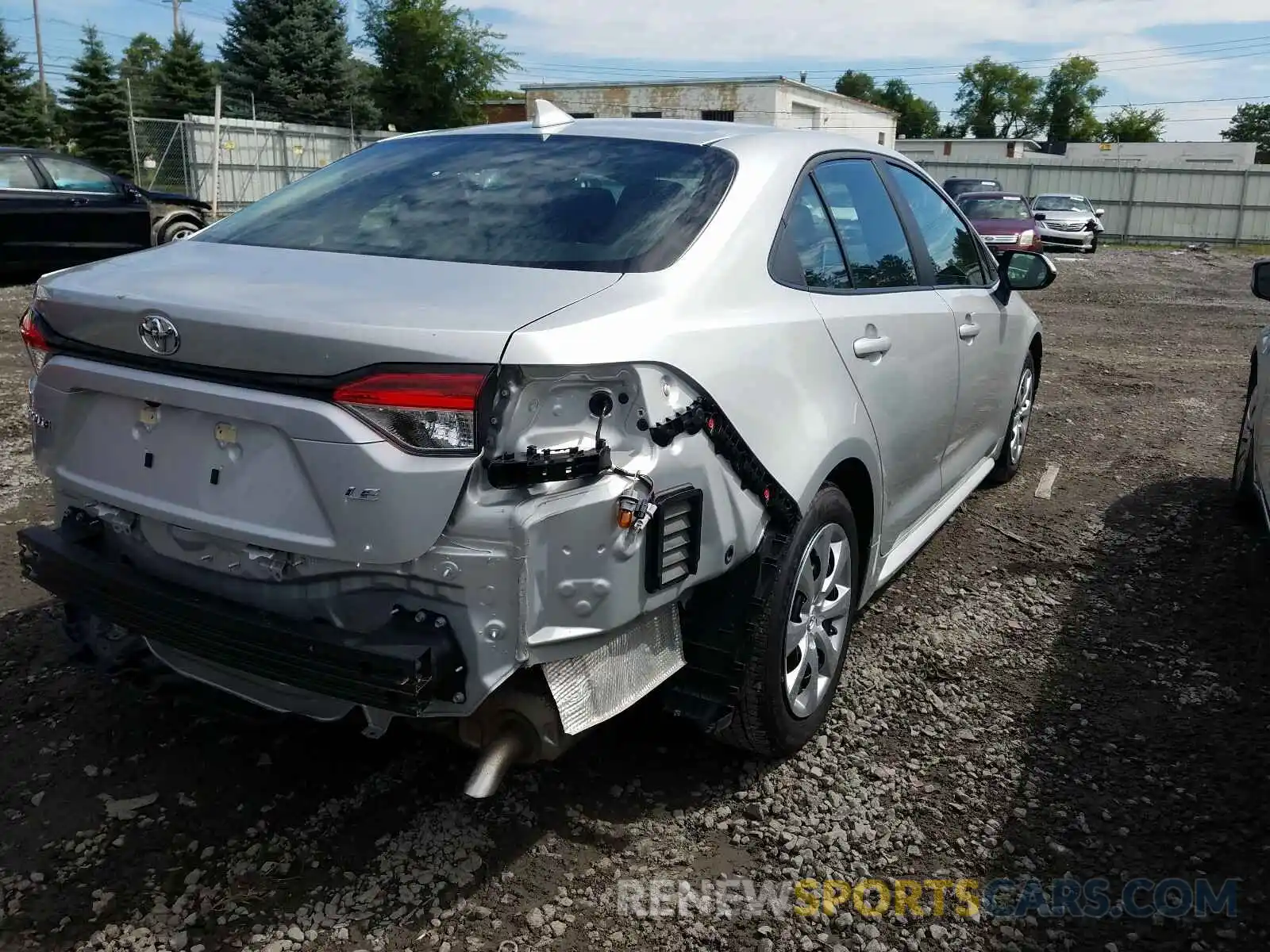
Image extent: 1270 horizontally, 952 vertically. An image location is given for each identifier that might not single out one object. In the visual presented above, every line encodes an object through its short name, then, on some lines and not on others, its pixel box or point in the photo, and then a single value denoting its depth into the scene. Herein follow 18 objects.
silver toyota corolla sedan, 2.08
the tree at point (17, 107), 35.75
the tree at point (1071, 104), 96.00
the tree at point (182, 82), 36.97
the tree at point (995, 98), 95.00
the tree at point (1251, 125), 93.94
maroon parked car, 18.75
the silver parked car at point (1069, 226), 24.84
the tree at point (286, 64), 34.81
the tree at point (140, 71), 37.16
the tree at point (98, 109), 35.91
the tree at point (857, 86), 107.19
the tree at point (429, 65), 42.56
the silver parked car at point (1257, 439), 4.28
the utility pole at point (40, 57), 38.91
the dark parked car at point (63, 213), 11.72
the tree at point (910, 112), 102.75
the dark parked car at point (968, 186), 25.24
